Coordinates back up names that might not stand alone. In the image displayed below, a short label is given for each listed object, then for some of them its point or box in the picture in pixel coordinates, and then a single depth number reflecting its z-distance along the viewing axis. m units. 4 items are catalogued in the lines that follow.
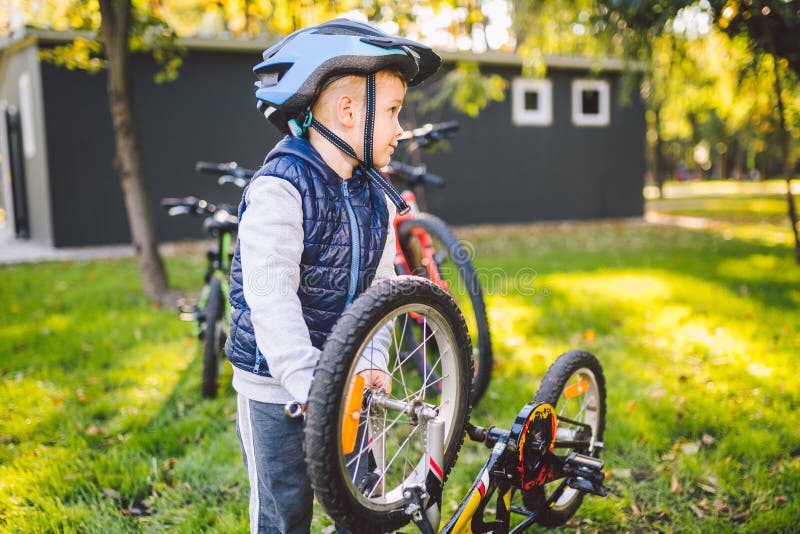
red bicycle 3.25
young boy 1.50
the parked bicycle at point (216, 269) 3.54
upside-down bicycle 1.32
